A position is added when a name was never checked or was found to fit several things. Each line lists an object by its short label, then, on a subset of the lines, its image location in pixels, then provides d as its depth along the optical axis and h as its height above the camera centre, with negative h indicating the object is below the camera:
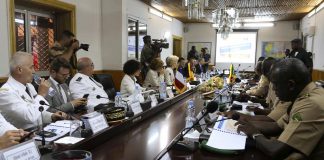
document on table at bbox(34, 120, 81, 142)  1.37 -0.42
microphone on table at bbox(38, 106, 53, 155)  1.19 -0.41
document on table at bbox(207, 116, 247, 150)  1.30 -0.42
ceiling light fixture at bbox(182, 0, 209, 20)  3.28 +0.58
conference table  1.26 -0.48
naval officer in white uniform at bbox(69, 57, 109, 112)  2.68 -0.30
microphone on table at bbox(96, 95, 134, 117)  1.87 -0.40
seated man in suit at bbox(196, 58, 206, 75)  7.05 -0.33
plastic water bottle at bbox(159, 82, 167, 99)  2.69 -0.36
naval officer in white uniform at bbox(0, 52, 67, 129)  1.70 -0.30
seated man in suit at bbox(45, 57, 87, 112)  2.38 -0.26
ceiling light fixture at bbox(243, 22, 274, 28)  10.01 +1.10
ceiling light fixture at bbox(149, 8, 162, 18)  7.02 +1.10
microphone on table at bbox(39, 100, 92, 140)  1.42 -0.41
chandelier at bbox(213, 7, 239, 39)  5.35 +0.70
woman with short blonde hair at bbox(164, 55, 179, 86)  5.02 -0.28
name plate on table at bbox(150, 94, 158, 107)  2.34 -0.41
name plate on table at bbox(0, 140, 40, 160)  0.90 -0.34
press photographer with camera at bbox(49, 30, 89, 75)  3.50 +0.07
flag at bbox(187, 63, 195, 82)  4.63 -0.38
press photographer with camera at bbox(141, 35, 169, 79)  5.04 +0.05
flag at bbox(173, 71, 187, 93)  3.09 -0.32
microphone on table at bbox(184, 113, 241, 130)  1.79 -0.40
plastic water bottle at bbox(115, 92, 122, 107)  2.01 -0.34
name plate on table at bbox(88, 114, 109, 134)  1.49 -0.39
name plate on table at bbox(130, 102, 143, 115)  1.96 -0.39
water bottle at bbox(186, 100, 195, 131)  1.67 -0.40
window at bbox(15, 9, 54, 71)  3.70 +0.26
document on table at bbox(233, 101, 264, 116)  2.22 -0.46
